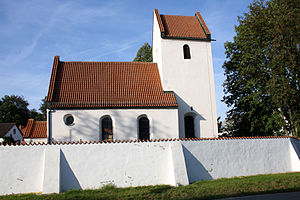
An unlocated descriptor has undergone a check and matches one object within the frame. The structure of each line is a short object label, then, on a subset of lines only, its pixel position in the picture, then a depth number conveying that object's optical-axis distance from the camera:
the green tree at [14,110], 61.70
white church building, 16.20
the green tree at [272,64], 16.72
